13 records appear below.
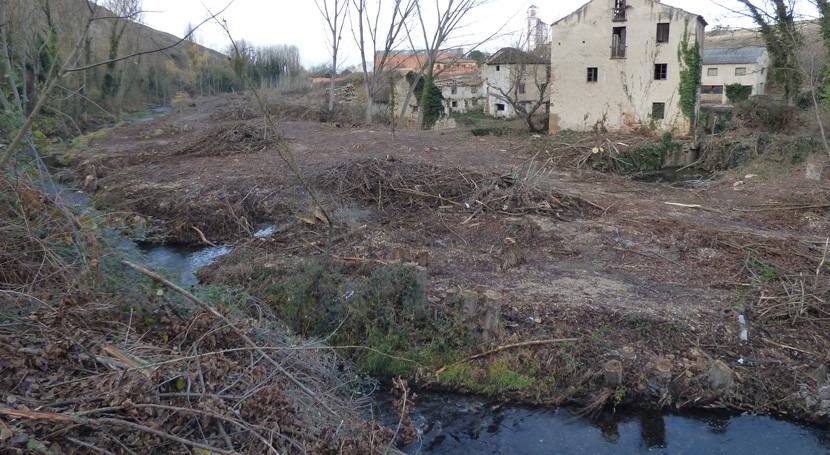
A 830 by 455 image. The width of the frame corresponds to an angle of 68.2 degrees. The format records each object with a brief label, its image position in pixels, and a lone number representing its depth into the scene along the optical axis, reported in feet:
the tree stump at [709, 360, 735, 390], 20.90
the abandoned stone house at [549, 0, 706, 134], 79.41
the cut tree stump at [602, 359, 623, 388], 21.18
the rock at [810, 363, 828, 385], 21.07
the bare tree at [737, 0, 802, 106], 74.18
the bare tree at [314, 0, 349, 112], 108.68
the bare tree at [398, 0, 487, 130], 98.78
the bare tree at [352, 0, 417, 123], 100.94
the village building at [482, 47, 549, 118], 119.35
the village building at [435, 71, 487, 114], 144.25
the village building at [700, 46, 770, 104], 145.79
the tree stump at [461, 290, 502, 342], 23.29
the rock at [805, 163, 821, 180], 49.34
